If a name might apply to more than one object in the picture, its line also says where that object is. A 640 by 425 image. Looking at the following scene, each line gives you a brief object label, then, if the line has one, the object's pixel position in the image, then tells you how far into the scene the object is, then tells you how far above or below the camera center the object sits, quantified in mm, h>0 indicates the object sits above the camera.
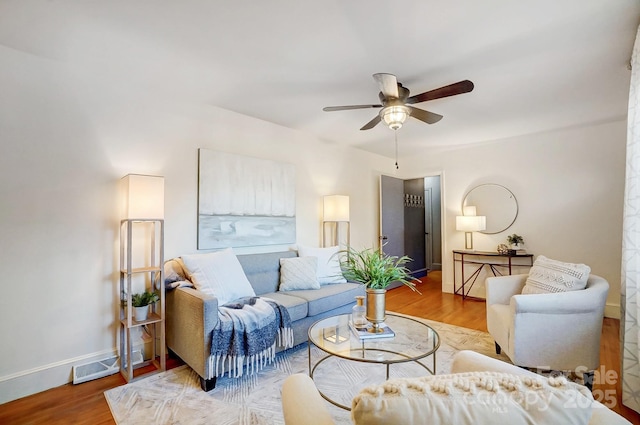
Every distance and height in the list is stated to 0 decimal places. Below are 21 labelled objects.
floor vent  2232 -1205
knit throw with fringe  2119 -908
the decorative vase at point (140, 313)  2371 -783
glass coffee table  1778 -828
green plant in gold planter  2043 -422
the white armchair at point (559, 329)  2043 -787
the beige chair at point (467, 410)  548 -367
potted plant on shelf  2375 -709
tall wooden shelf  2273 -605
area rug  1808 -1240
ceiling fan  2129 +948
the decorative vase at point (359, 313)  2195 -739
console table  4312 -699
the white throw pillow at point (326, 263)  3441 -563
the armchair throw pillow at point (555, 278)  2215 -470
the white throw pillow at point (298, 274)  3174 -627
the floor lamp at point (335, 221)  4176 -61
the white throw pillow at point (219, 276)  2533 -532
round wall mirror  4473 +202
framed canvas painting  3064 +178
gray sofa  2098 -797
